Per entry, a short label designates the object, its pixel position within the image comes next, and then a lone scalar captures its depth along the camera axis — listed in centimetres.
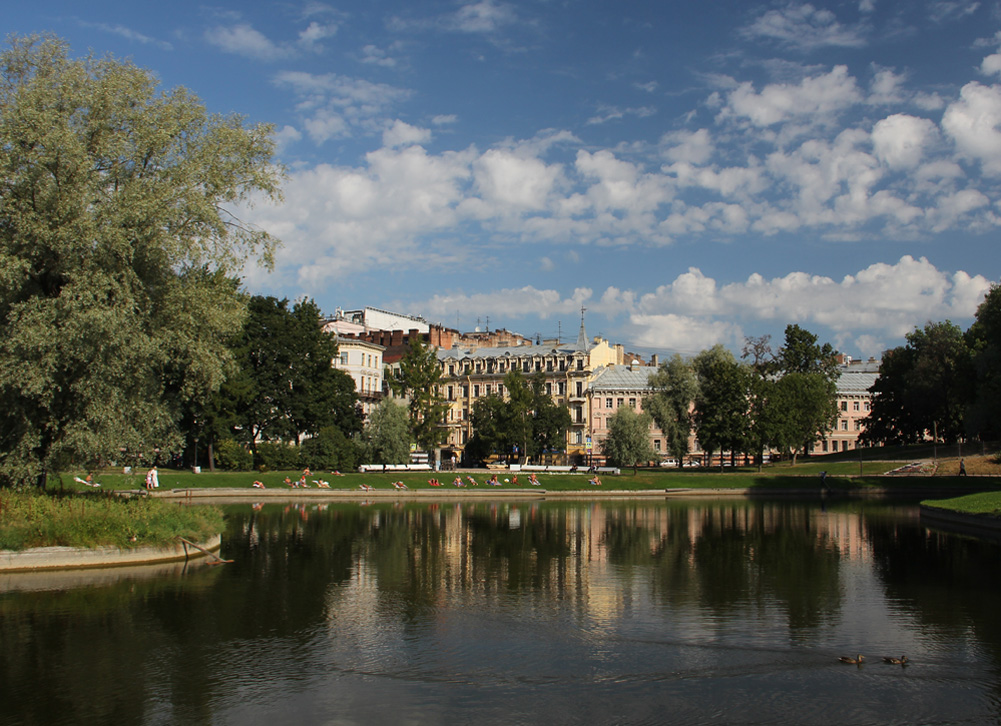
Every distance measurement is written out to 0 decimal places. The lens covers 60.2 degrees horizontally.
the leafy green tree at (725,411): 9156
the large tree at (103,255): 2702
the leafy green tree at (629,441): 9539
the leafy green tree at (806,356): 12331
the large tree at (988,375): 7619
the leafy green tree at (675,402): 9825
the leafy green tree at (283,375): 7725
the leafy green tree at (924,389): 9981
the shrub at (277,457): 7650
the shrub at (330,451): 7831
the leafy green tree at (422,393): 9475
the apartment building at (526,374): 11962
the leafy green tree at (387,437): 8550
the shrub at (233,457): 7481
